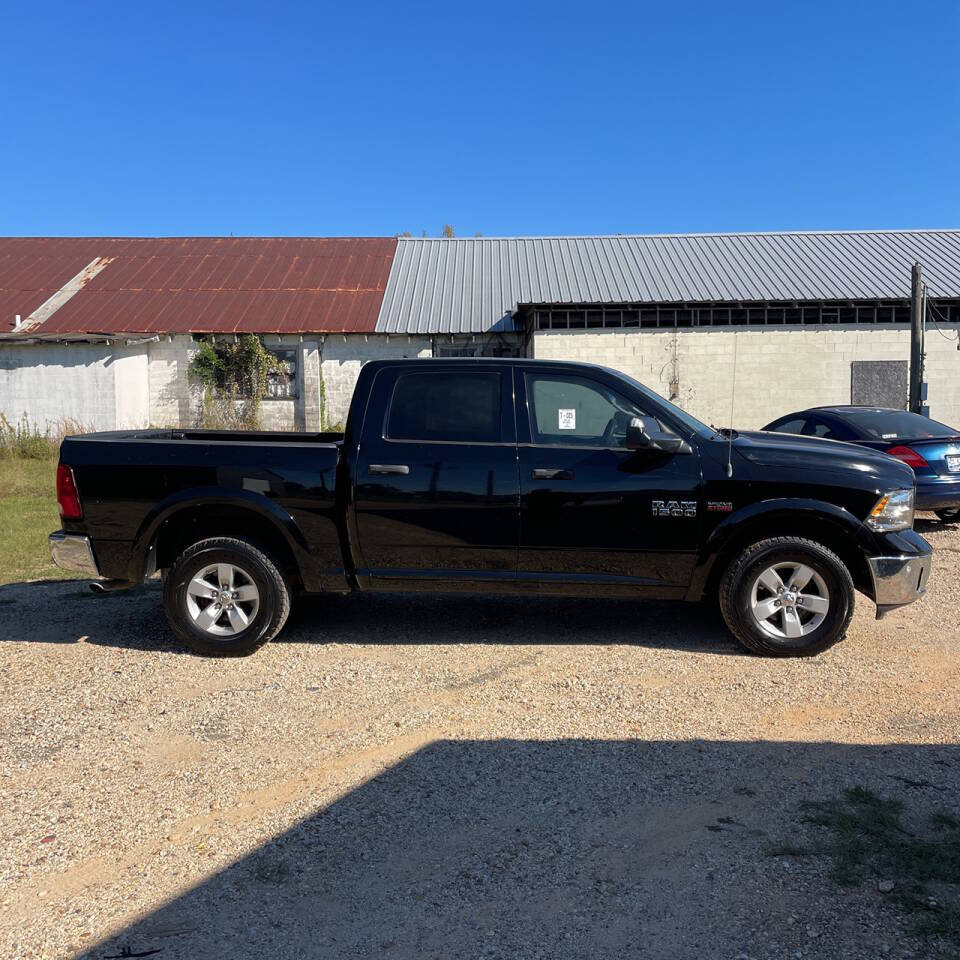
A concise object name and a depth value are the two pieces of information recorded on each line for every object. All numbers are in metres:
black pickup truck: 5.77
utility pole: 15.43
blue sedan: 9.44
